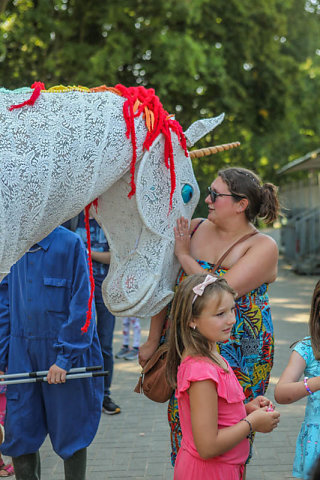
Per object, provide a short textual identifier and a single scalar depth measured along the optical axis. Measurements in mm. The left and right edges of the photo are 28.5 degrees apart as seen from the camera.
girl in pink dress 2289
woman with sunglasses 2801
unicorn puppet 1913
